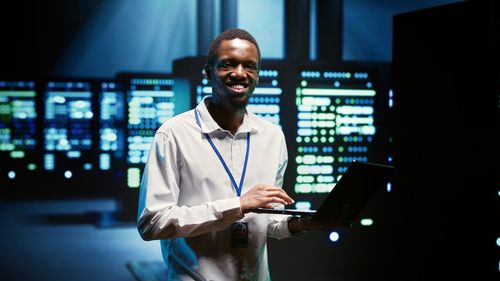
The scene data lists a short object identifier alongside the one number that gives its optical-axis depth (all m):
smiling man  1.57
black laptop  1.57
